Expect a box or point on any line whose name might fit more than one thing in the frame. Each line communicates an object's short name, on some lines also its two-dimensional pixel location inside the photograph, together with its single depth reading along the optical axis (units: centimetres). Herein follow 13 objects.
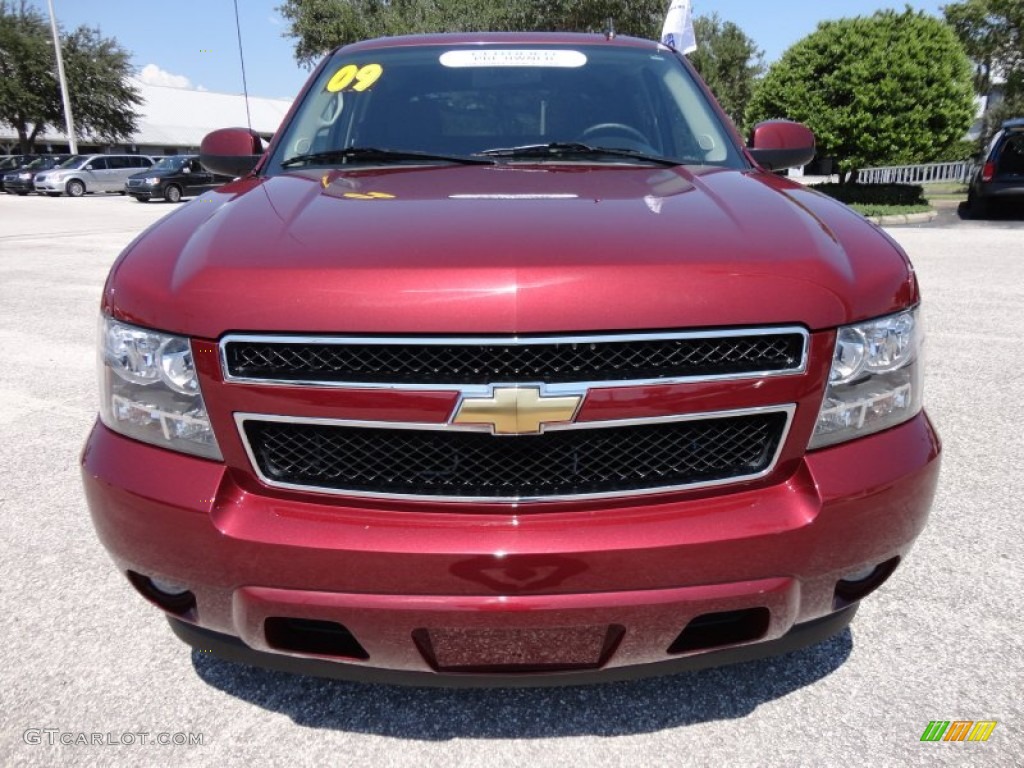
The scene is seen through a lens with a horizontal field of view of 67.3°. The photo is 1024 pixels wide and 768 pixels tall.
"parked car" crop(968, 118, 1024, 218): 1390
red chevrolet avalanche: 147
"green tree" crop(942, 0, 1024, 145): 3291
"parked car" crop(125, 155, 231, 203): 2617
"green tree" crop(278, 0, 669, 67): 2642
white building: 5209
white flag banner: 1323
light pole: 3282
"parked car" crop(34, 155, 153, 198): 3050
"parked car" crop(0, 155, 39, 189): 3478
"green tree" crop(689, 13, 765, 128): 5084
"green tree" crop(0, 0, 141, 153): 3722
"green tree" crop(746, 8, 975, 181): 1488
